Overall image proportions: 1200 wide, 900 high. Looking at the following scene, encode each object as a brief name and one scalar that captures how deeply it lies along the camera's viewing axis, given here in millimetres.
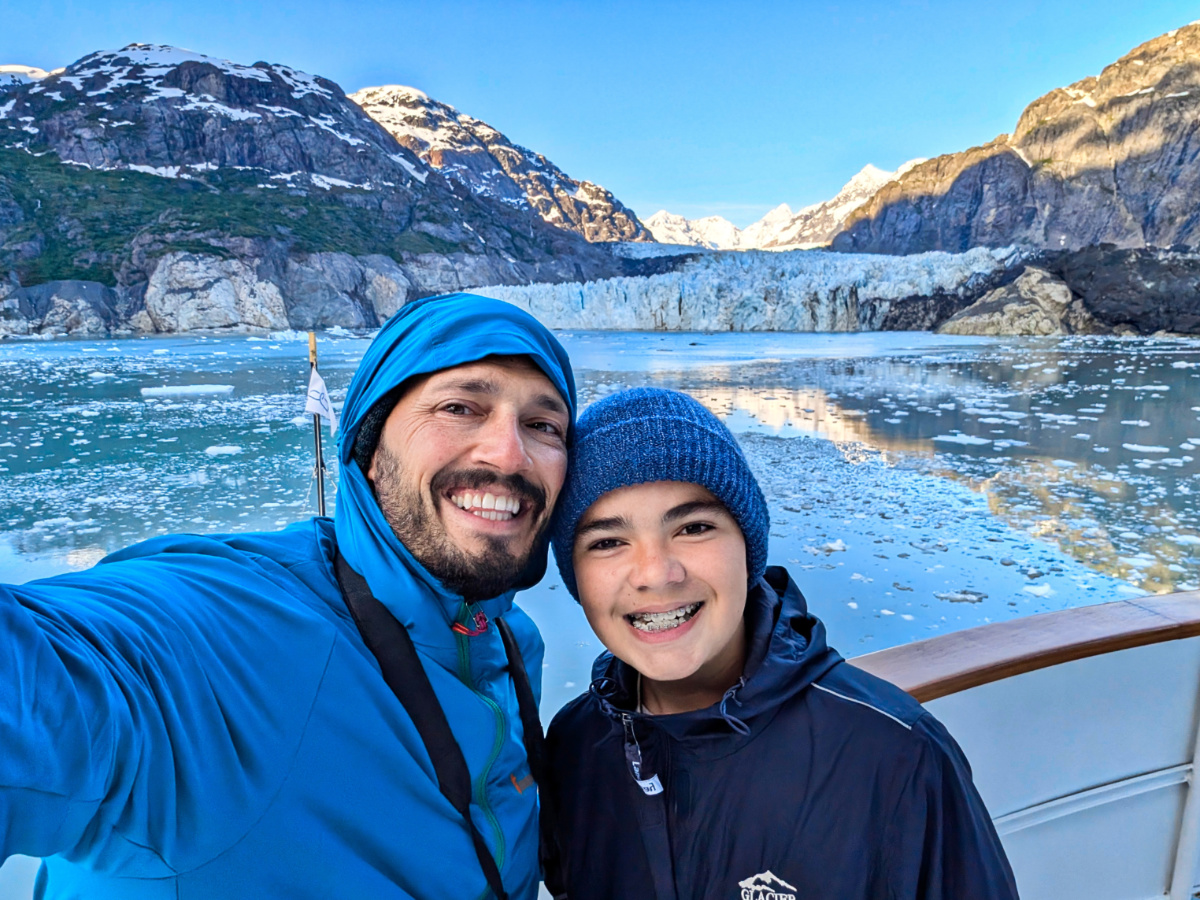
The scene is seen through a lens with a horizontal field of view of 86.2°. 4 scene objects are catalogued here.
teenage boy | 741
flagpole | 3904
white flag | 4512
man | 471
